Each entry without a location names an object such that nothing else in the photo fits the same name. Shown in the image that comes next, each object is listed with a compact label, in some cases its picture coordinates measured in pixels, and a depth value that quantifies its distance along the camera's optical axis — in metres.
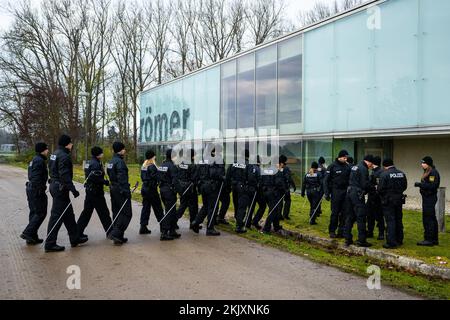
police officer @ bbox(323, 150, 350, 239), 9.84
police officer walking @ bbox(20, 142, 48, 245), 8.88
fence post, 10.45
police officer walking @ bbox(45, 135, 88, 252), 8.30
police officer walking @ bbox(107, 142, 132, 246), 8.99
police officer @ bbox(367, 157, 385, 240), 9.85
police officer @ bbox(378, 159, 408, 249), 8.73
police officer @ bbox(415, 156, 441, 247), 9.15
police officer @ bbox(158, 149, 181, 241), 9.80
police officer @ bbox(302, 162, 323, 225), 12.47
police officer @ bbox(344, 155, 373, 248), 8.95
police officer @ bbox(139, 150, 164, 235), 10.19
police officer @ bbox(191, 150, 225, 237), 10.31
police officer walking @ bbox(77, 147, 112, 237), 9.15
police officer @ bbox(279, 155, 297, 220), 10.77
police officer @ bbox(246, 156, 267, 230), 11.01
